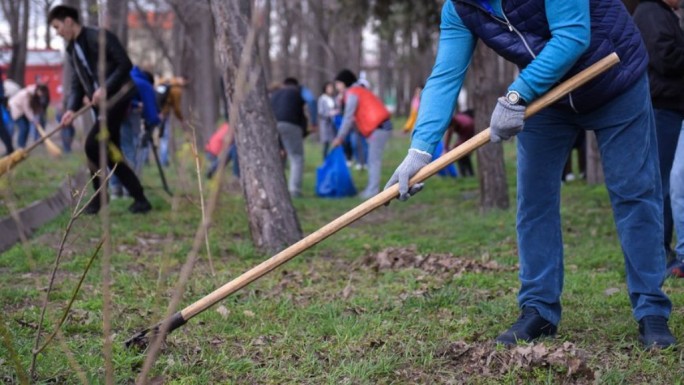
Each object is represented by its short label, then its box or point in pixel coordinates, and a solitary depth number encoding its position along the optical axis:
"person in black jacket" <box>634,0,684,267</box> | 5.82
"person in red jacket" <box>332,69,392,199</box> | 12.60
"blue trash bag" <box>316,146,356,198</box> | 13.07
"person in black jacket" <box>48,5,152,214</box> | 8.62
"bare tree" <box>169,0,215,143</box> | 18.95
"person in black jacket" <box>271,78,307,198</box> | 13.10
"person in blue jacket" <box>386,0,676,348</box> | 3.78
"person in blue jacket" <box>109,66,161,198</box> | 10.53
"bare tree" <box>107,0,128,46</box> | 21.78
